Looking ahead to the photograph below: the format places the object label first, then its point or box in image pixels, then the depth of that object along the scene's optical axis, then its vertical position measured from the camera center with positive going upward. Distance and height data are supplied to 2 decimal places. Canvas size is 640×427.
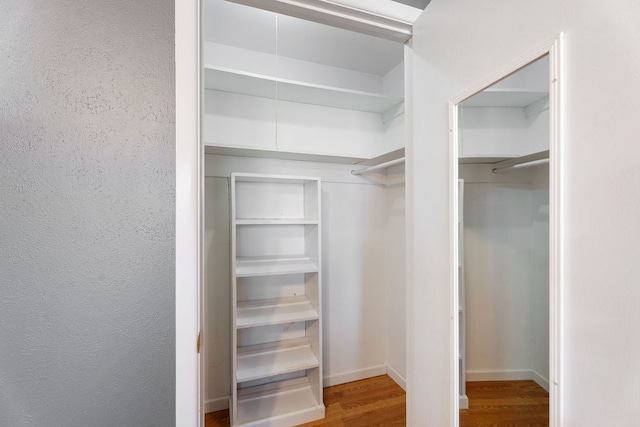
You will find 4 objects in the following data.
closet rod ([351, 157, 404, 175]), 1.85 +0.34
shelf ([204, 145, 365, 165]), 1.75 +0.41
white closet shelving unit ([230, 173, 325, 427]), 1.78 -0.65
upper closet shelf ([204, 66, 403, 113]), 1.70 +0.84
